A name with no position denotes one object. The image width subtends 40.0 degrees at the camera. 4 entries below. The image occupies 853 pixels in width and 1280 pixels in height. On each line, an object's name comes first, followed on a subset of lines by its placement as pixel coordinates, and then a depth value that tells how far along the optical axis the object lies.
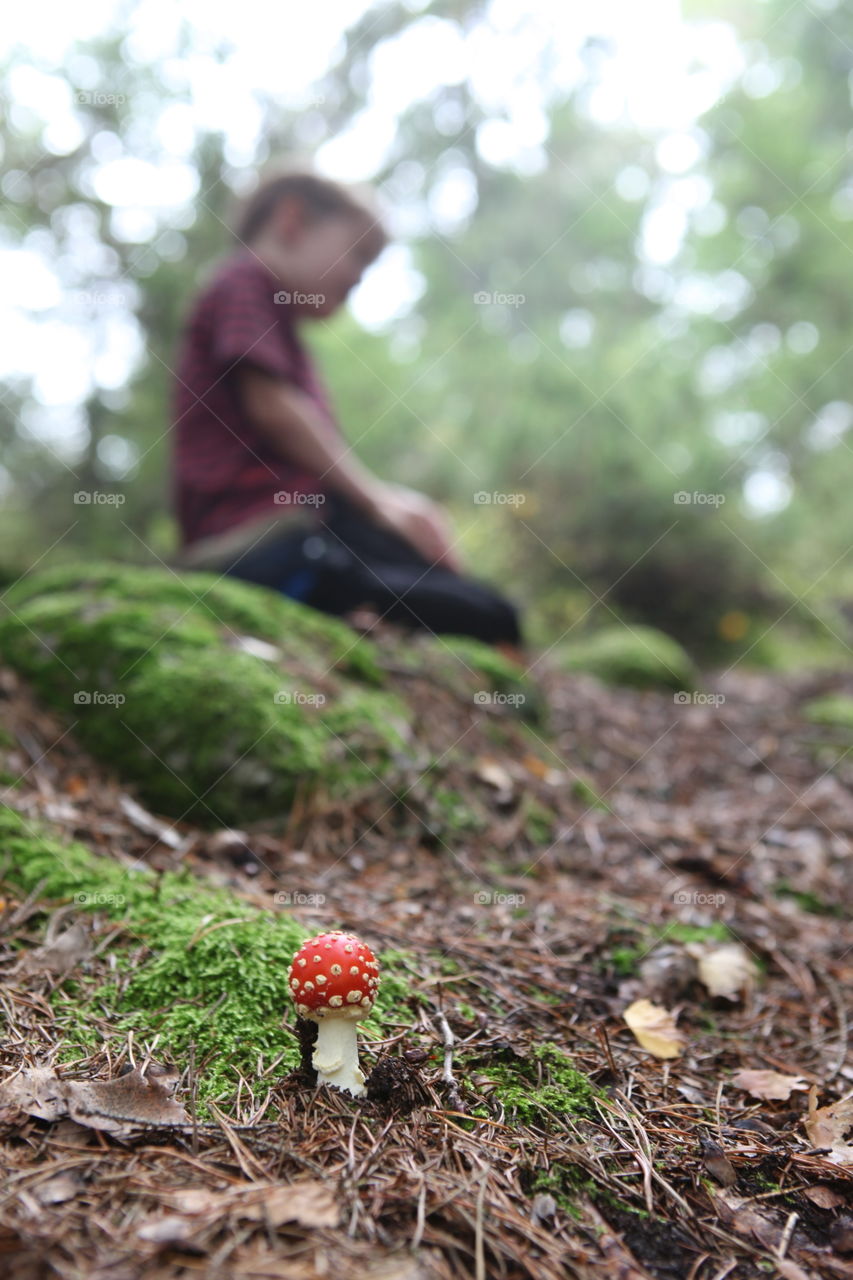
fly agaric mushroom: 0.77
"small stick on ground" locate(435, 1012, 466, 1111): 0.79
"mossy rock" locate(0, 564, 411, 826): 1.31
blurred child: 1.76
